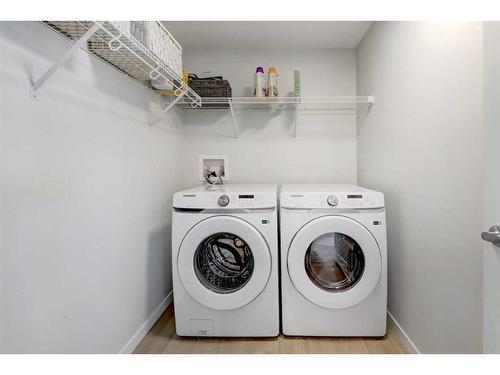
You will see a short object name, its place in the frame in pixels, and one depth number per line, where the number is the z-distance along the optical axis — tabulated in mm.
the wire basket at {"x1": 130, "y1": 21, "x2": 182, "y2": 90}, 1209
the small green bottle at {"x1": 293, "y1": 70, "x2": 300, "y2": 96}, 2119
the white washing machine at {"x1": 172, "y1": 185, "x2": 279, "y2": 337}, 1605
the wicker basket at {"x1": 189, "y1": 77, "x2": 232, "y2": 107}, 2129
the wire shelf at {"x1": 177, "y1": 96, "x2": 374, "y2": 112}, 2158
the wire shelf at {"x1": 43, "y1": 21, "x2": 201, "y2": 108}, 1006
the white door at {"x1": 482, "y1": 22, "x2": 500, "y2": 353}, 735
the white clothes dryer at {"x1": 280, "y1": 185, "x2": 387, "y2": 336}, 1584
